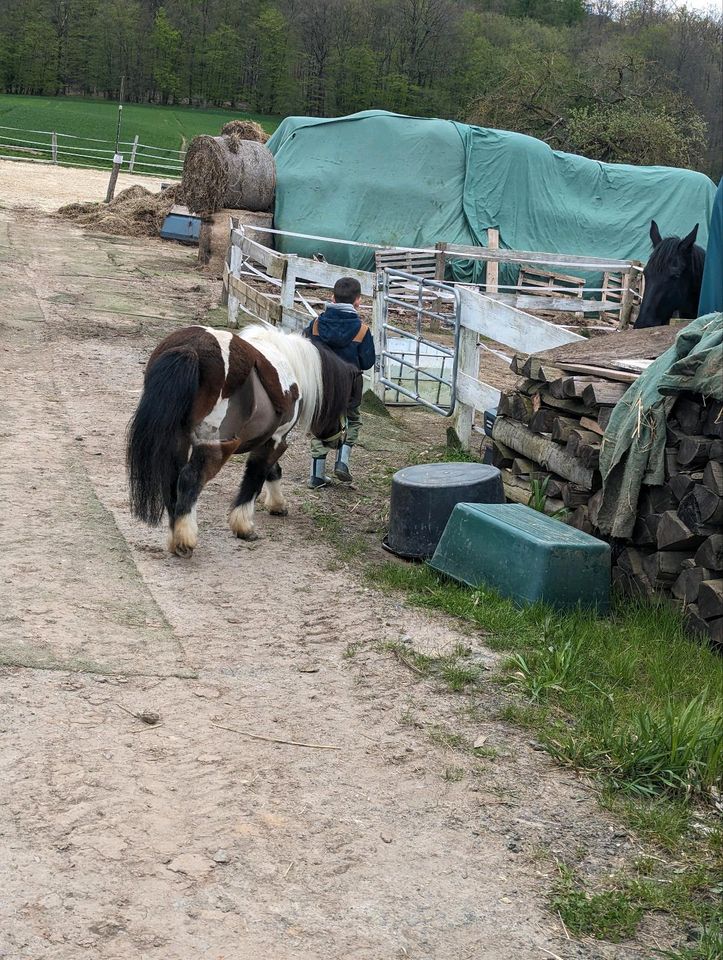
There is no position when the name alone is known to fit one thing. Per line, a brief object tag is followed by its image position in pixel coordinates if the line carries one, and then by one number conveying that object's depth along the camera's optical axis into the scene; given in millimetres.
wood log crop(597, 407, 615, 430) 5260
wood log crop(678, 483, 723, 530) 4500
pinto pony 4934
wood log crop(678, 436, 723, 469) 4578
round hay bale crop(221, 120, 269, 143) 21312
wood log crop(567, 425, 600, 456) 5363
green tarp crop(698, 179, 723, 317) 6977
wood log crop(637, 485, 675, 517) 4852
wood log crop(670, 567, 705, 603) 4647
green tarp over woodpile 4719
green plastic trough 4758
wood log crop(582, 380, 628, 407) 5258
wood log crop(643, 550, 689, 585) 4832
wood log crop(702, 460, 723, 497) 4488
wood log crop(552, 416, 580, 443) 5566
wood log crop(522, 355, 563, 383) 5754
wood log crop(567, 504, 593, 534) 5340
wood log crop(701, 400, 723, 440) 4562
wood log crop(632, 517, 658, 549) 4965
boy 6621
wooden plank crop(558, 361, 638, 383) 5359
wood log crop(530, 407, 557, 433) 5824
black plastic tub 5523
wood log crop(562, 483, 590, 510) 5473
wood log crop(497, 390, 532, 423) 6062
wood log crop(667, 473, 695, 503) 4688
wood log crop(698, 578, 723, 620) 4488
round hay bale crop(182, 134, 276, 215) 17422
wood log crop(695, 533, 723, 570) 4527
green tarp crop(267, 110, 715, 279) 18125
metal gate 8820
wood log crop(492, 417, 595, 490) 5430
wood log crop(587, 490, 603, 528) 5172
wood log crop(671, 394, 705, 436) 4727
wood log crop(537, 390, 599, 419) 5488
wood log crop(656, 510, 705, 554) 4656
